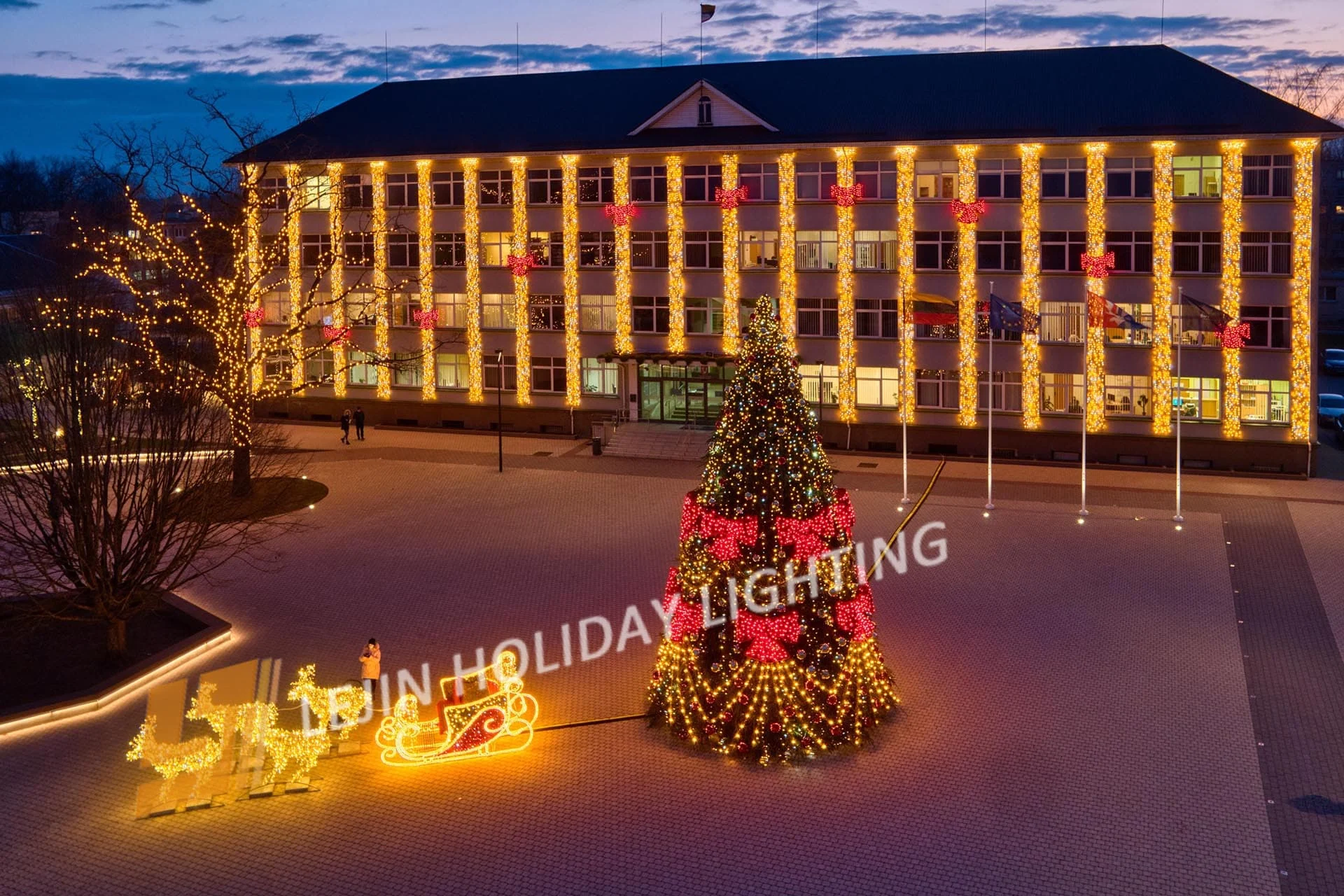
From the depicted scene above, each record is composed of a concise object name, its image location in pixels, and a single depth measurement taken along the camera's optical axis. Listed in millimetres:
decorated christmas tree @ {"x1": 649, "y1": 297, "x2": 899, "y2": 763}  17109
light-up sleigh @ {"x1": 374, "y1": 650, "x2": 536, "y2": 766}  17406
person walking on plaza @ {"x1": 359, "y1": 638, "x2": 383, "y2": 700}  19484
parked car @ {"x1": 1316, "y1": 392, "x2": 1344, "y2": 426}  48344
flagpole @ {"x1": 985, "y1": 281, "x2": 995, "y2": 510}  32594
